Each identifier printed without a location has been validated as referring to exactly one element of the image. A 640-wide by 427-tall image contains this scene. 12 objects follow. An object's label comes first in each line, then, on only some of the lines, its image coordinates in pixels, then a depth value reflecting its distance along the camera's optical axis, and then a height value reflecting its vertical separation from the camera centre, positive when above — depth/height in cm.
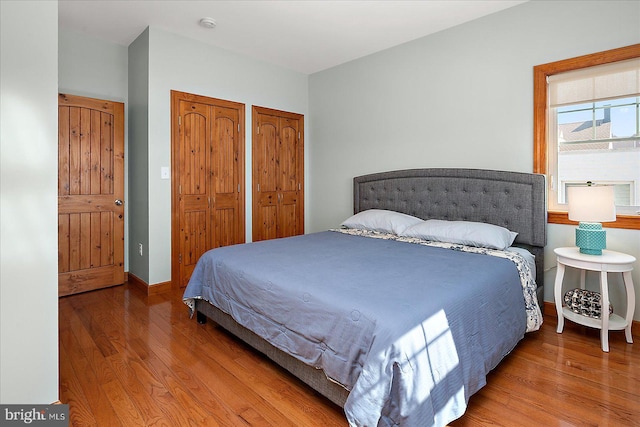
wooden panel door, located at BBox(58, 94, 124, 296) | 338 +20
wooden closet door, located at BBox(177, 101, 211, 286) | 363 +31
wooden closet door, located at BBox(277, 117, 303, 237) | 461 +46
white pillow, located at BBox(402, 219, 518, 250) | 265 -18
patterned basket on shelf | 241 -67
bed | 132 -46
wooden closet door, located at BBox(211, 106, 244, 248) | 389 +40
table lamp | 229 -1
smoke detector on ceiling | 321 +181
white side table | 223 -49
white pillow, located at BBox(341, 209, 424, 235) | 334 -10
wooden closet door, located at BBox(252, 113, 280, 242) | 430 +44
